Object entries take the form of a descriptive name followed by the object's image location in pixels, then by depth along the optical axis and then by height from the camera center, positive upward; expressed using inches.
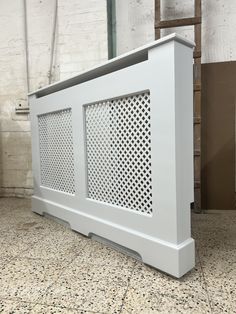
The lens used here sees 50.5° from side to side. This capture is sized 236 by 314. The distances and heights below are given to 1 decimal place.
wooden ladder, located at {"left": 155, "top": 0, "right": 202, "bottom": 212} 82.9 +22.7
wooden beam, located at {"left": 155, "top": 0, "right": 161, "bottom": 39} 85.5 +43.0
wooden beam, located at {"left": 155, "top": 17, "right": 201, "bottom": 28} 82.6 +39.7
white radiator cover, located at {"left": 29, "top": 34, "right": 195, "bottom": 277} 43.7 -2.1
